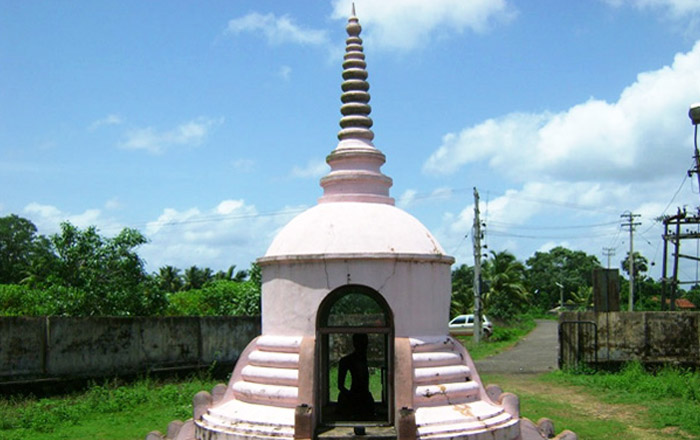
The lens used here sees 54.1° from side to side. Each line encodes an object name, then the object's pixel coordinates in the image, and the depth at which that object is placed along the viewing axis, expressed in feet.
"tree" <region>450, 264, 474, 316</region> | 139.21
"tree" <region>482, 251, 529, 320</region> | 139.64
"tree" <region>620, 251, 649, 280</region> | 187.03
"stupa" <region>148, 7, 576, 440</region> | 24.25
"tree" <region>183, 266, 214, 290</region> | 166.71
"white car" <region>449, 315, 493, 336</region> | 110.32
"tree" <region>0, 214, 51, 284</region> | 130.00
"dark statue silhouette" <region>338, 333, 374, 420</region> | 29.09
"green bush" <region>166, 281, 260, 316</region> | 80.59
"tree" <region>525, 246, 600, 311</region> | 228.76
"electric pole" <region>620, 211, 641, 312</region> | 130.93
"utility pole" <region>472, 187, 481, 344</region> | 92.58
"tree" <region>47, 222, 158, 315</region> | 63.26
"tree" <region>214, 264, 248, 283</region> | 152.87
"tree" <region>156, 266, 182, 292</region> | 163.31
